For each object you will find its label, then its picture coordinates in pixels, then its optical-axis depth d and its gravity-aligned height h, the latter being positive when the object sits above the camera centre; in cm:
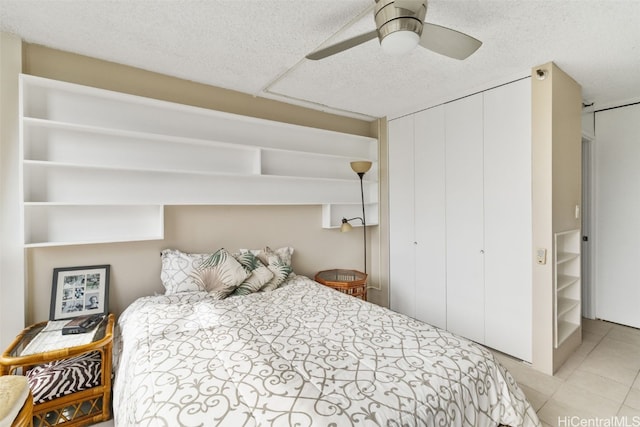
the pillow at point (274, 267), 258 -50
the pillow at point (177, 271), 229 -45
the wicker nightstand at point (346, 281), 296 -72
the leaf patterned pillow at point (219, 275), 233 -50
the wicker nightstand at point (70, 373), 158 -96
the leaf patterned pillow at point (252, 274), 244 -53
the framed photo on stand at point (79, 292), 202 -54
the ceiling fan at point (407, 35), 133 +86
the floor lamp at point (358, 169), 317 +45
